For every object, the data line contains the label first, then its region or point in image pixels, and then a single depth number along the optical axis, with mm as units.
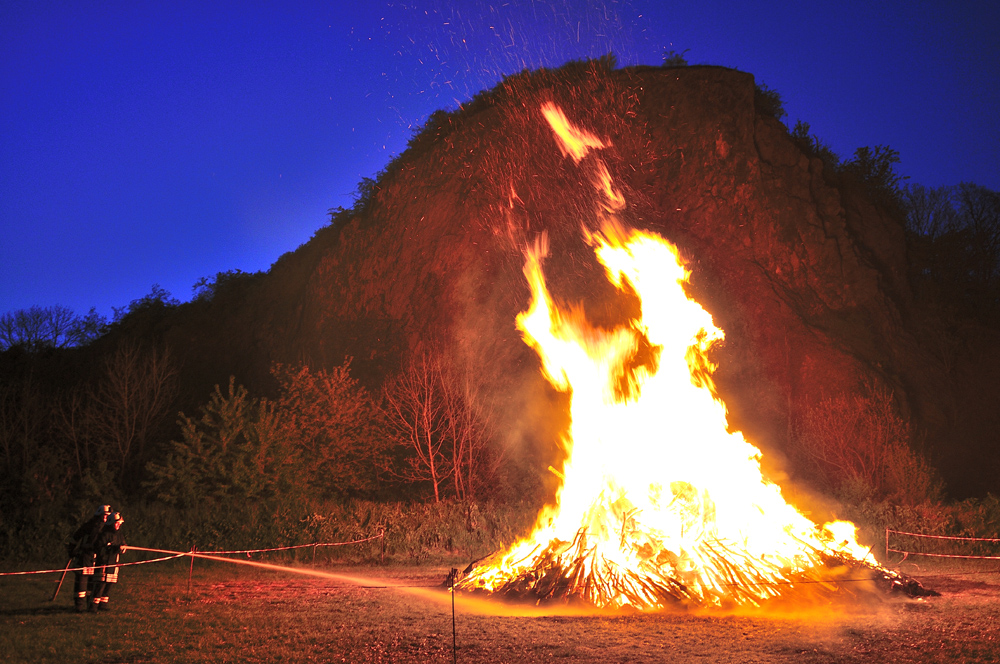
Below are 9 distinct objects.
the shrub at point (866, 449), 19688
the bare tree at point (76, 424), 27547
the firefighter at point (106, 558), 10617
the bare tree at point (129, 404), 28484
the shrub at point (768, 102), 32062
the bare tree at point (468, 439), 26078
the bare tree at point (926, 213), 35625
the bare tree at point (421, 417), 25969
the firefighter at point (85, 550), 10547
